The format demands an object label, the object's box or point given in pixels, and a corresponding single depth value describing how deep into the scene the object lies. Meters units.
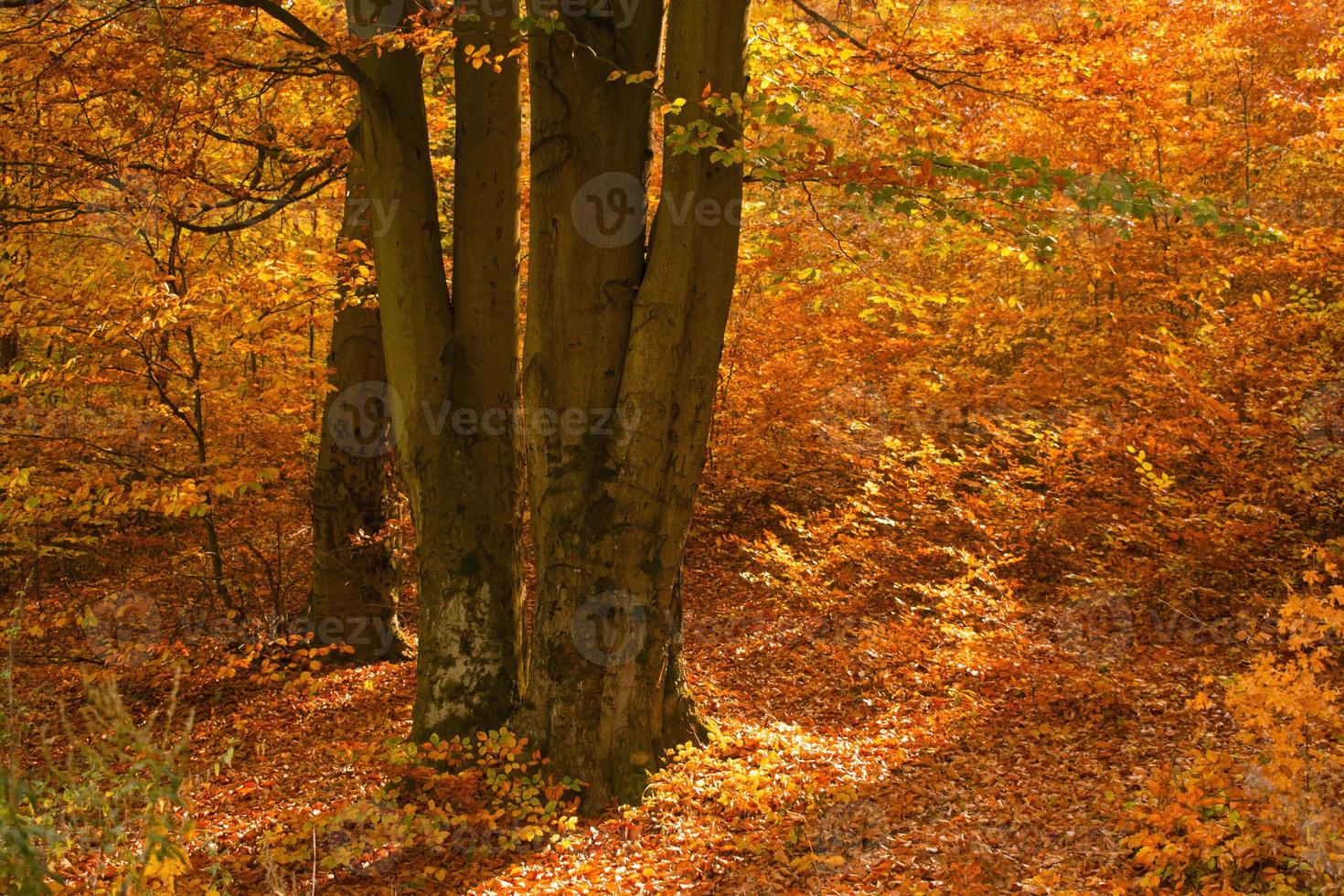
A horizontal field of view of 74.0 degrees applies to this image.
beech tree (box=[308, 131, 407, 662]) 7.98
